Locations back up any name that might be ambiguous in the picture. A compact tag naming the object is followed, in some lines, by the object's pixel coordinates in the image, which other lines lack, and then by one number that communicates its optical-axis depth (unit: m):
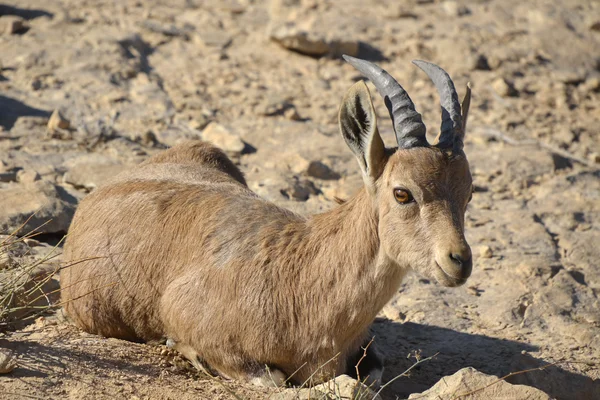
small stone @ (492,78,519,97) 24.48
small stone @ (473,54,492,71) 25.37
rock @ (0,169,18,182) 16.33
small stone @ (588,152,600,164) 21.61
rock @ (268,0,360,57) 24.62
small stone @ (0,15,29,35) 22.91
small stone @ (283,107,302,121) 21.59
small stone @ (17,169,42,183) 16.23
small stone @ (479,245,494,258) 16.47
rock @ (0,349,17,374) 9.87
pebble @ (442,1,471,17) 28.77
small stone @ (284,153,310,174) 18.98
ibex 10.64
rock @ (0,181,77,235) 14.00
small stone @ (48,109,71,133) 19.05
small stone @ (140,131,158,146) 19.50
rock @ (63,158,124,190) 16.83
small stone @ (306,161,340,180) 18.95
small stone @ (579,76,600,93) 25.42
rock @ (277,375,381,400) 10.23
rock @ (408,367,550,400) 10.76
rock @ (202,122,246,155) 19.77
